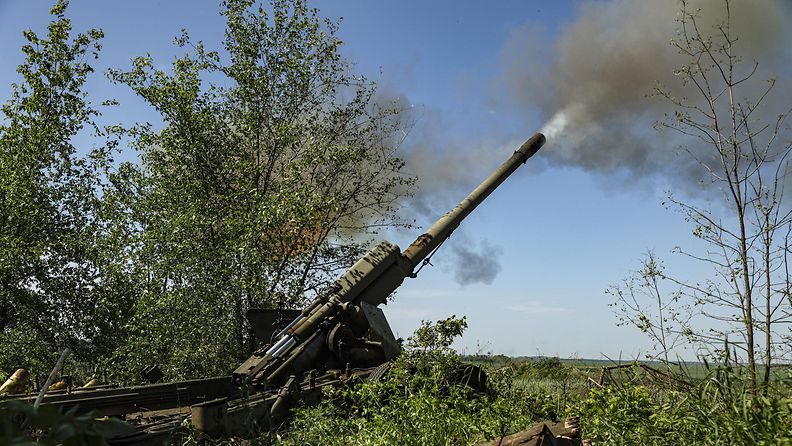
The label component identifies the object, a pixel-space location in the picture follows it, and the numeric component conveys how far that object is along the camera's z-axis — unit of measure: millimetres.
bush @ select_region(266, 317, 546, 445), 5605
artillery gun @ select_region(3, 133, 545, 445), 6578
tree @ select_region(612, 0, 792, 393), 6922
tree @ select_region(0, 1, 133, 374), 16781
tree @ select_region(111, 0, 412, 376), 14539
